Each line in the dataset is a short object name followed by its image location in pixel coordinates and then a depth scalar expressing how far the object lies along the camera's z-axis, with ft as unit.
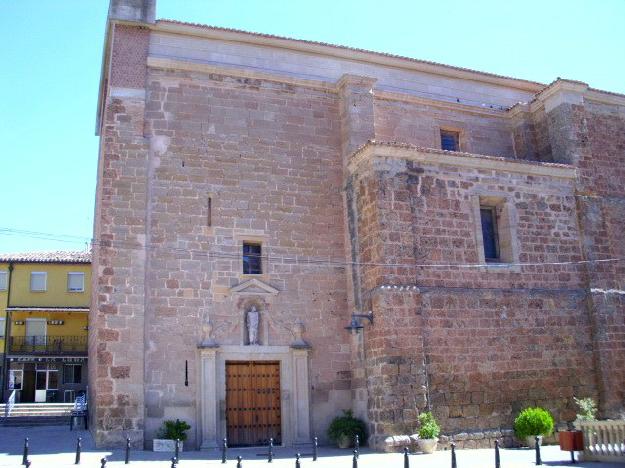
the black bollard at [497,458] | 37.82
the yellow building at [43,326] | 123.24
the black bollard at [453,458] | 37.85
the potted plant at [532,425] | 49.57
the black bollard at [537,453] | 40.47
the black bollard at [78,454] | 39.99
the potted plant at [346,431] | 50.72
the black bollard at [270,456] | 41.65
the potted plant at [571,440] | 42.70
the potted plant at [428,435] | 46.48
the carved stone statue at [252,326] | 52.95
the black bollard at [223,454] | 41.21
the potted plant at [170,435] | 47.16
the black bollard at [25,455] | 38.73
